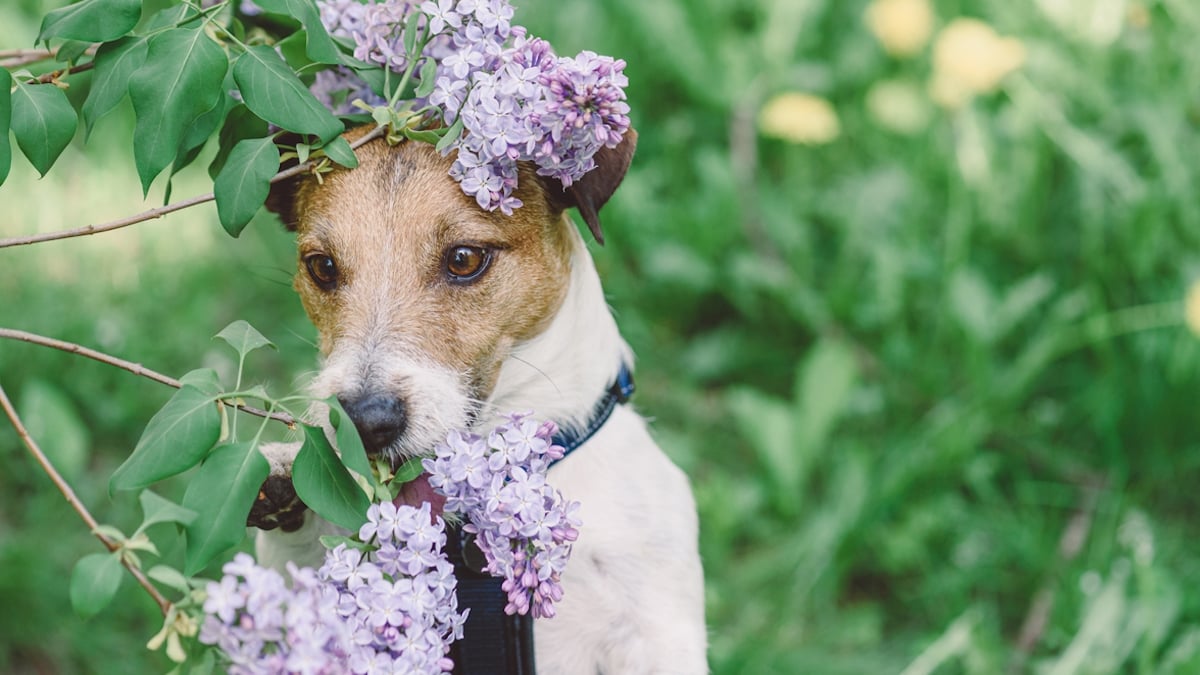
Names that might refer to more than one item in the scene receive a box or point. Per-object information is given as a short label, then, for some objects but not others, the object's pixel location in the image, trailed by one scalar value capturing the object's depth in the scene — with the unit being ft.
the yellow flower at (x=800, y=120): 18.10
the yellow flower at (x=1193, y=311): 14.30
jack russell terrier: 8.76
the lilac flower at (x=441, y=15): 7.32
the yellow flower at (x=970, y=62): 16.88
